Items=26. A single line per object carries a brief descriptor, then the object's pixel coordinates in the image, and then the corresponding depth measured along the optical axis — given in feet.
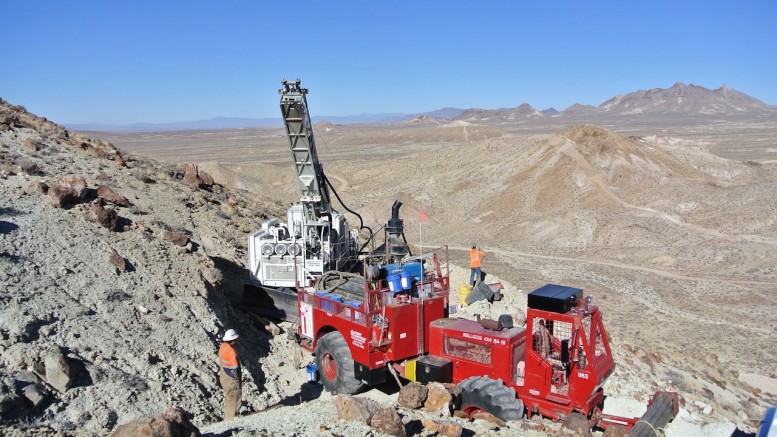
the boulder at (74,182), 49.60
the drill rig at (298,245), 46.06
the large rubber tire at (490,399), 30.25
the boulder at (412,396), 31.34
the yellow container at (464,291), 57.21
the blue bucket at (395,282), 34.78
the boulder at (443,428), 26.73
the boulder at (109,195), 52.65
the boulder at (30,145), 61.26
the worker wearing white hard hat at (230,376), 30.95
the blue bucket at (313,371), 39.06
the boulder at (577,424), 28.20
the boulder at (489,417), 29.89
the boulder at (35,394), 26.99
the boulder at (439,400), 31.17
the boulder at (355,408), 26.88
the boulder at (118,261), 41.39
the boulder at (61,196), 46.39
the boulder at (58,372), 28.83
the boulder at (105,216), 46.11
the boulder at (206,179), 77.82
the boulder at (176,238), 49.44
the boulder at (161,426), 21.34
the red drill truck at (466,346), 30.01
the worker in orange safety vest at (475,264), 57.95
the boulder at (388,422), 25.80
